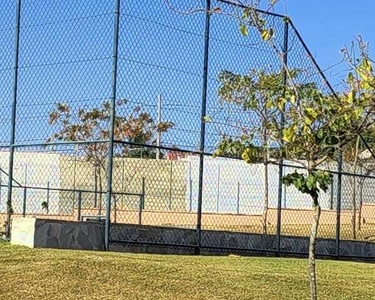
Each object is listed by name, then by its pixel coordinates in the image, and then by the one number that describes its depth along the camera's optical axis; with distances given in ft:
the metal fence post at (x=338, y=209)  58.75
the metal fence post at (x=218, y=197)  70.33
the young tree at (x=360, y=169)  61.82
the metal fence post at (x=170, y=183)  64.28
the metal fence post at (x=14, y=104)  48.49
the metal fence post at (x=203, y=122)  49.85
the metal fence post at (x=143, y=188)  62.80
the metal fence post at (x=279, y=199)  54.95
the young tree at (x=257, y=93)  31.01
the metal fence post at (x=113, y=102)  43.62
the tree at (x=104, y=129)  46.75
